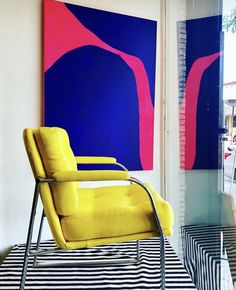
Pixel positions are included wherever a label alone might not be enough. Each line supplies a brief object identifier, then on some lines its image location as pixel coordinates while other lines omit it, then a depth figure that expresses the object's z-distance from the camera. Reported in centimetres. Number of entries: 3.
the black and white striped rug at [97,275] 170
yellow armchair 143
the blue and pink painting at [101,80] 236
